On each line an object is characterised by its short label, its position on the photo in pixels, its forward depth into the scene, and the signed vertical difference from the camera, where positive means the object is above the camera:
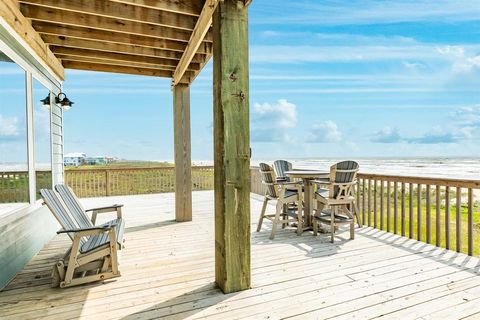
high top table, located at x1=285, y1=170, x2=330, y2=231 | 4.16 -0.61
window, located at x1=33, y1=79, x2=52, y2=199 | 3.58 +0.28
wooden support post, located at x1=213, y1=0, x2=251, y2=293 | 2.20 +0.12
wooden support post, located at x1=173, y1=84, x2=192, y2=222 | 4.86 +0.07
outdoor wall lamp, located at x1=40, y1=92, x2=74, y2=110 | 4.58 +1.00
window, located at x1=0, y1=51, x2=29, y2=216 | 2.75 +0.24
